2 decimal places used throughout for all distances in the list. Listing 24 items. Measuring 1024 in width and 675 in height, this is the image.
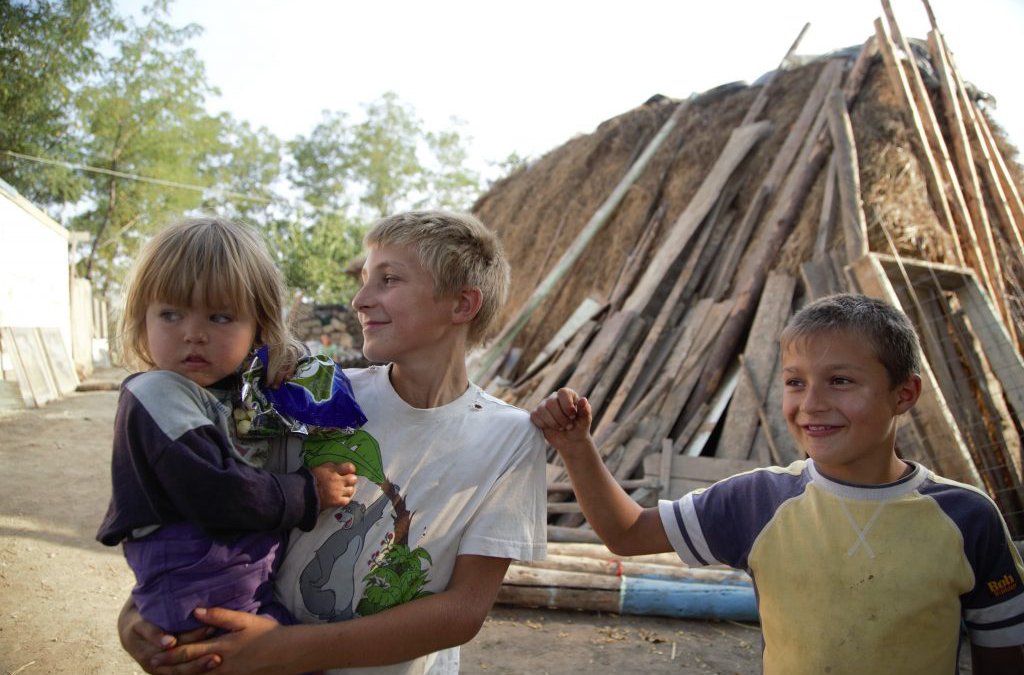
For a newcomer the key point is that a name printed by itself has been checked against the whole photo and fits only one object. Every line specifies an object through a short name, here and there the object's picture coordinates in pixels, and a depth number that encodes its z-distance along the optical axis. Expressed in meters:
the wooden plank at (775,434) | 5.96
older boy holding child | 1.44
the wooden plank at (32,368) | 10.26
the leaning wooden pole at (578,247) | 8.68
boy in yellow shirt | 1.55
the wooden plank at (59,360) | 11.98
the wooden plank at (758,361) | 6.25
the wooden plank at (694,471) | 6.03
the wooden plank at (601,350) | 7.43
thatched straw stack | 5.61
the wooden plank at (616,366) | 7.24
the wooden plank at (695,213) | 8.04
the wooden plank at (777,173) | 7.68
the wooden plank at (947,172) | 6.18
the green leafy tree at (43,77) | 16.23
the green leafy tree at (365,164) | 38.28
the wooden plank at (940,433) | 4.78
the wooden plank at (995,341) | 5.34
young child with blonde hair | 1.36
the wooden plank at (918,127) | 6.43
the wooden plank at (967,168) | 6.06
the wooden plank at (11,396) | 9.26
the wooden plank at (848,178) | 6.14
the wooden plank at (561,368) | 7.88
